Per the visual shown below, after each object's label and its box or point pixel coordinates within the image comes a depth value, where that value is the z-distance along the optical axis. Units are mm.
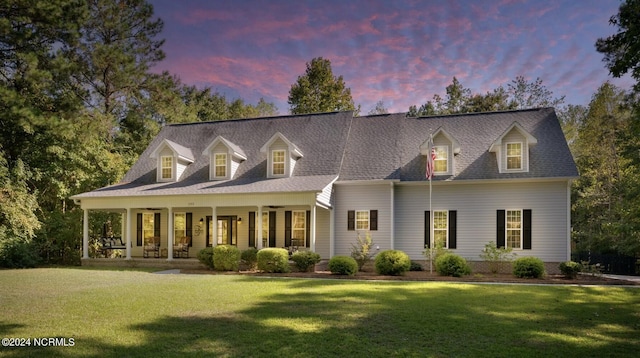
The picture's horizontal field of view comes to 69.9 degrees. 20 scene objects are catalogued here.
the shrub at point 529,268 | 17562
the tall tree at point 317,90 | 42625
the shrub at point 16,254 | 22328
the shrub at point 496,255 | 19039
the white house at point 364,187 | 20531
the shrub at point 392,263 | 18391
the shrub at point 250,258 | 20422
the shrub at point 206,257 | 20375
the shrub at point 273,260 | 19250
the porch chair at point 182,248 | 23875
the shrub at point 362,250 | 20297
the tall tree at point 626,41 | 12146
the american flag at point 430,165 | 19656
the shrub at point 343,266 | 18469
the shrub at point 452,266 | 17938
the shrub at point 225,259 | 19984
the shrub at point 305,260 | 19484
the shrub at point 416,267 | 20719
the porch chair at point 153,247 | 24397
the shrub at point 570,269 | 17562
